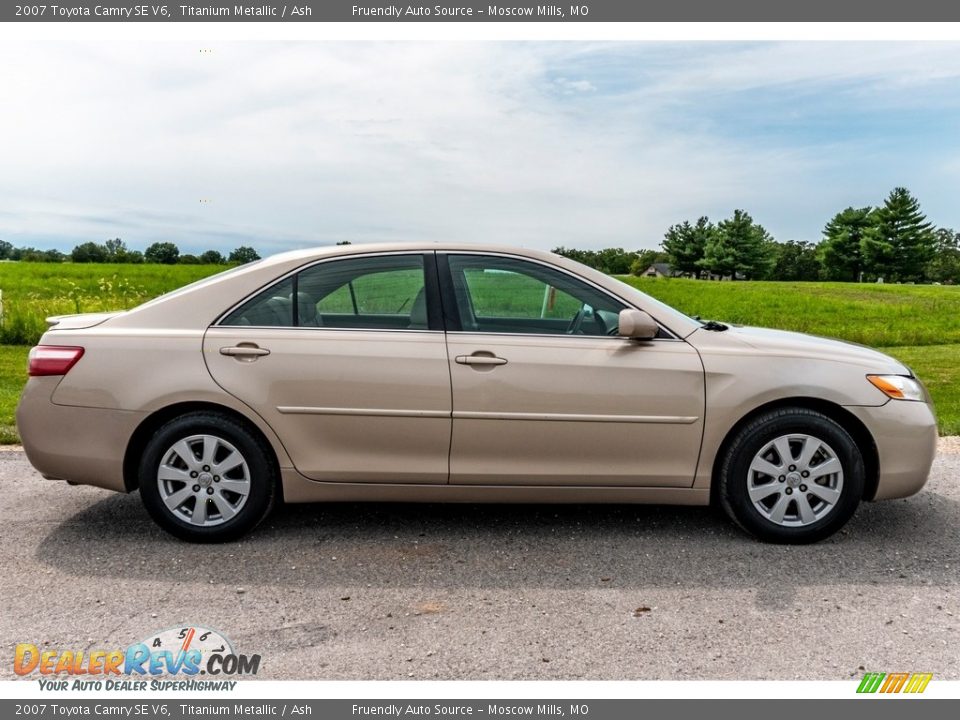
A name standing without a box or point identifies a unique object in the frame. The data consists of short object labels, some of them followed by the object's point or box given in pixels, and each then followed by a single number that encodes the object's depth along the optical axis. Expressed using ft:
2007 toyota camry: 14.70
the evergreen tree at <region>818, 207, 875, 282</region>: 309.63
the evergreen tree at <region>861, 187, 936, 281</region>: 292.20
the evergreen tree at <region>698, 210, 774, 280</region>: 328.49
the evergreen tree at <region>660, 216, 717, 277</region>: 339.36
